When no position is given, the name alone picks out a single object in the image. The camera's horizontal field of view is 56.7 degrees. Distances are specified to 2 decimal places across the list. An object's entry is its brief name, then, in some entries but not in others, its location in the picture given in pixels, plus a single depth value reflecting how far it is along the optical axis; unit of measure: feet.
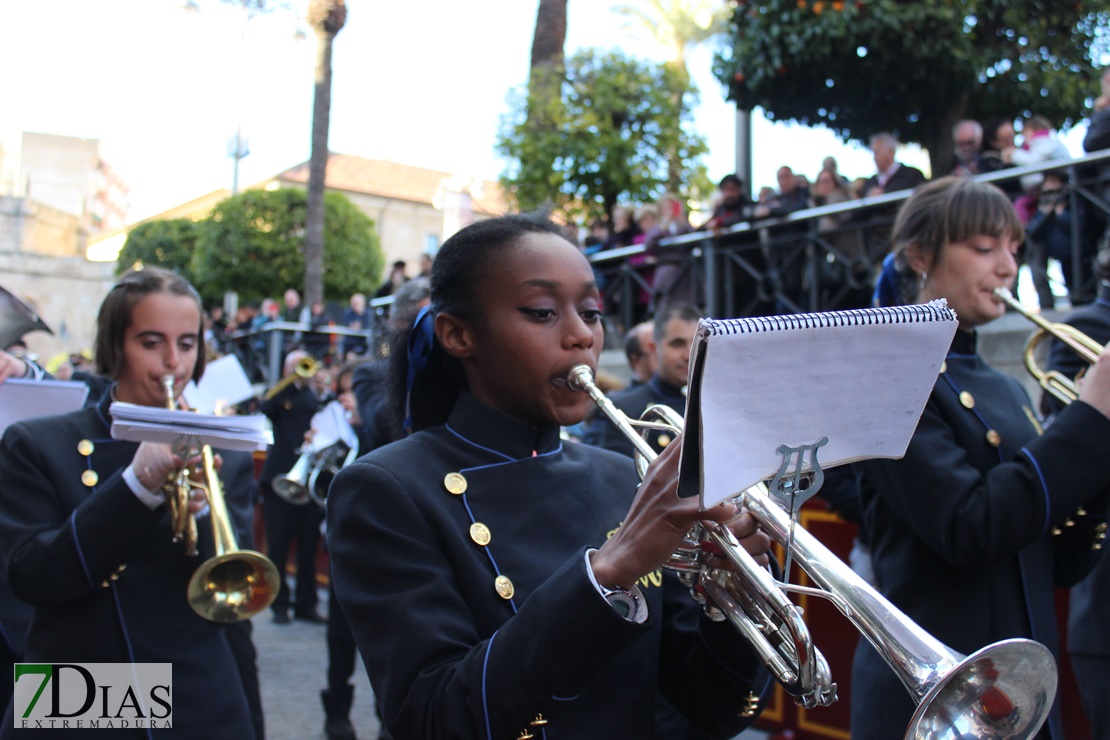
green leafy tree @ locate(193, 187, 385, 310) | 66.28
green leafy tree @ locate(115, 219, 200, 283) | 94.73
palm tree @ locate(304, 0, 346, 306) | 58.49
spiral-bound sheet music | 4.74
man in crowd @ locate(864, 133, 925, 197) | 24.03
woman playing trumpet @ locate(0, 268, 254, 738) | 8.95
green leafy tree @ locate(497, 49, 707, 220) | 31.65
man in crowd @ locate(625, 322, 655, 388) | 20.94
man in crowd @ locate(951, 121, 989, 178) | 23.48
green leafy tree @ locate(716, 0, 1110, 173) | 24.70
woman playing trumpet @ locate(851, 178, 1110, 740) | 7.99
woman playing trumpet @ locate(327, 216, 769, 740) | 5.53
